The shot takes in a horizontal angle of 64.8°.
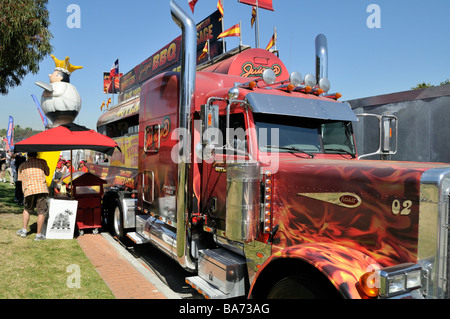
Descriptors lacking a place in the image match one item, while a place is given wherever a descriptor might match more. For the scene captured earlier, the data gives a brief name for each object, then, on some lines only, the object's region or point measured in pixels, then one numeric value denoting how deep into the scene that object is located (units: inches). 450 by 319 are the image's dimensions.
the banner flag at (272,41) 277.4
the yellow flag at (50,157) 364.6
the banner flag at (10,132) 912.9
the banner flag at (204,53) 331.8
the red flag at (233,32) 291.7
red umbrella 271.9
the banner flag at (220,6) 331.0
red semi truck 95.6
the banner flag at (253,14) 324.9
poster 290.4
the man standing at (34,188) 283.0
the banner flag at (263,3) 315.6
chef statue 310.5
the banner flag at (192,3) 334.3
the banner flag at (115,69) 588.4
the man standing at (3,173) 851.5
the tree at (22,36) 323.6
